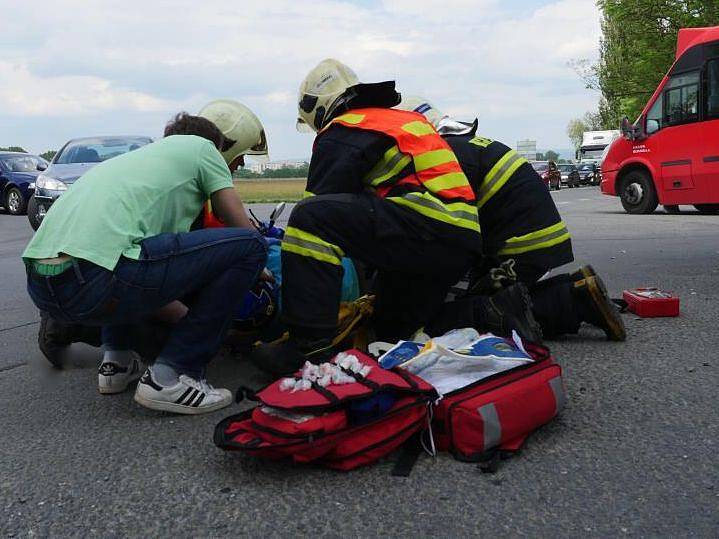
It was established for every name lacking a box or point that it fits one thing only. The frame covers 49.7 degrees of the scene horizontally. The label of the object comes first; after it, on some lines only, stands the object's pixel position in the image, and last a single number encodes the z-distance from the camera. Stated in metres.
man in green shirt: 2.83
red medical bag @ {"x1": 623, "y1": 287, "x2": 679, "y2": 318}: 4.64
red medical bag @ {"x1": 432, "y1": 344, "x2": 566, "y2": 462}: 2.50
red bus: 13.34
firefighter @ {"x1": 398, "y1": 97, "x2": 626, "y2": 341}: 3.88
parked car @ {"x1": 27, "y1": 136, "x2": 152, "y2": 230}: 11.59
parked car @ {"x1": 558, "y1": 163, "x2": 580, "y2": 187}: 46.78
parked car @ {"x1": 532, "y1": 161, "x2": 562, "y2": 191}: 39.28
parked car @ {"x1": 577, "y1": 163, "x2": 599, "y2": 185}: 46.78
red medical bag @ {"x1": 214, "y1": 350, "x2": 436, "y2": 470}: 2.36
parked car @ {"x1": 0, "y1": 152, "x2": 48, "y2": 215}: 19.44
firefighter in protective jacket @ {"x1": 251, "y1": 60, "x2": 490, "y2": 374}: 3.17
